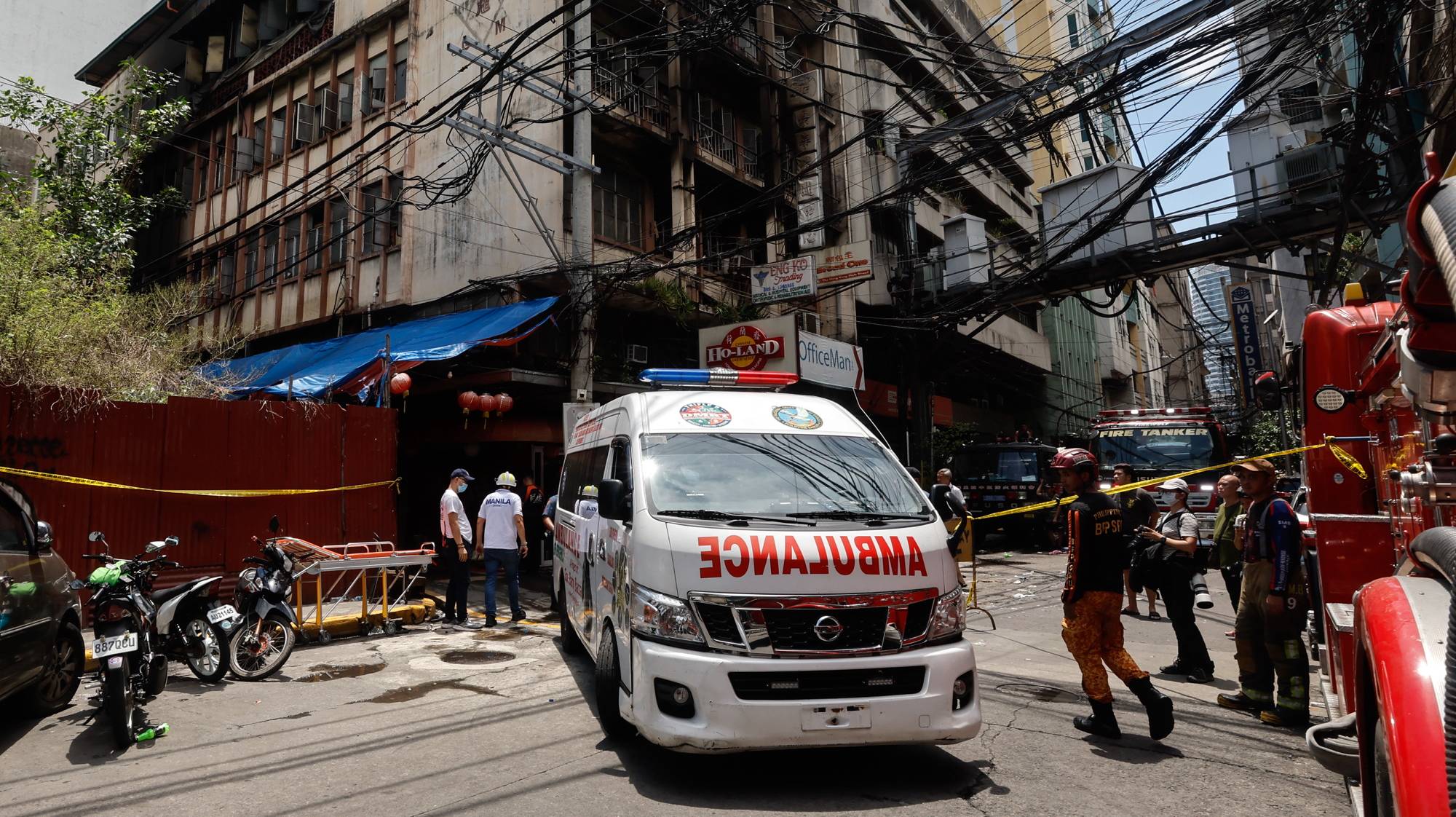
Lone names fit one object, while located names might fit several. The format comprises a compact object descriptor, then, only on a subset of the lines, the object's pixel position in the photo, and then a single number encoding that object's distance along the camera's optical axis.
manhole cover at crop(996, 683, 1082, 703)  6.28
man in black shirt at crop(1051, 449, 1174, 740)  5.17
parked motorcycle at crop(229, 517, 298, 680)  7.03
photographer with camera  6.88
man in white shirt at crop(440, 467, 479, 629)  9.59
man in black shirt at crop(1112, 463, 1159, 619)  9.74
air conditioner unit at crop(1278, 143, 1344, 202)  15.58
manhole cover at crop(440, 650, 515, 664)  7.93
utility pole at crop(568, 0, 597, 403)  14.89
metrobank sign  21.34
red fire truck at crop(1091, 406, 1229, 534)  17.50
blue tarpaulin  13.14
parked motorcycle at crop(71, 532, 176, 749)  5.20
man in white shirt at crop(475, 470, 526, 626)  9.66
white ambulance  4.19
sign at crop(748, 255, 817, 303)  17.20
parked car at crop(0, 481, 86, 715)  5.22
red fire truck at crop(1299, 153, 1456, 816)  1.94
